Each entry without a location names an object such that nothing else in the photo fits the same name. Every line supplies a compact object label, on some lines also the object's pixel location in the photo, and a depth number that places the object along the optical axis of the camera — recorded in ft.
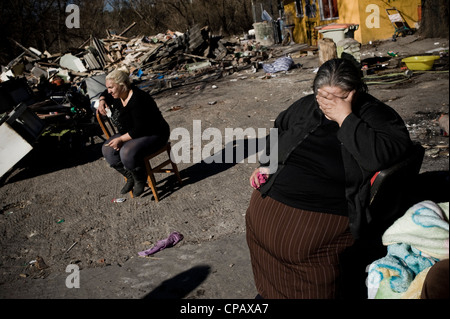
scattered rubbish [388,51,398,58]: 32.84
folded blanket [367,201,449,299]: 5.60
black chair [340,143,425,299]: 6.38
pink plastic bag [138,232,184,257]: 10.77
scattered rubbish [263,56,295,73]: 37.47
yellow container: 23.20
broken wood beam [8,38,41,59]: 67.89
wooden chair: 13.60
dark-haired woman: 6.27
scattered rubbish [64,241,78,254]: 11.72
